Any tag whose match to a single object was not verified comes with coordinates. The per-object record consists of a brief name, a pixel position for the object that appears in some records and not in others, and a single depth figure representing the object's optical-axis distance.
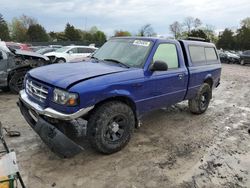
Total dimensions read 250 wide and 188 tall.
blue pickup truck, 2.59
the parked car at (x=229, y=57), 20.36
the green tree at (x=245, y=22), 39.25
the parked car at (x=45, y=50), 13.16
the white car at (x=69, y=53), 11.00
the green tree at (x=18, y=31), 42.12
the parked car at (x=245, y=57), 18.44
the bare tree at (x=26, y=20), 49.15
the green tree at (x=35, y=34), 40.95
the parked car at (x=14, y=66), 5.78
